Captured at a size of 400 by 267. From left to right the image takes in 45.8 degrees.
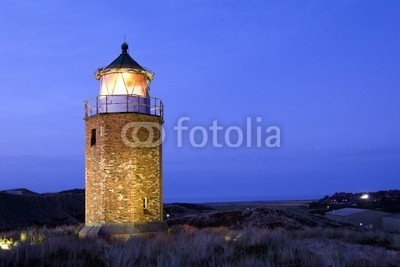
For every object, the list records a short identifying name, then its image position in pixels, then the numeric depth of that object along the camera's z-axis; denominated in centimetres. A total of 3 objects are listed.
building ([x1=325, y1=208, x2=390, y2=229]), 3744
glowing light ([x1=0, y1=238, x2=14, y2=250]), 1461
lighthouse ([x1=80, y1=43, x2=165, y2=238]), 1825
